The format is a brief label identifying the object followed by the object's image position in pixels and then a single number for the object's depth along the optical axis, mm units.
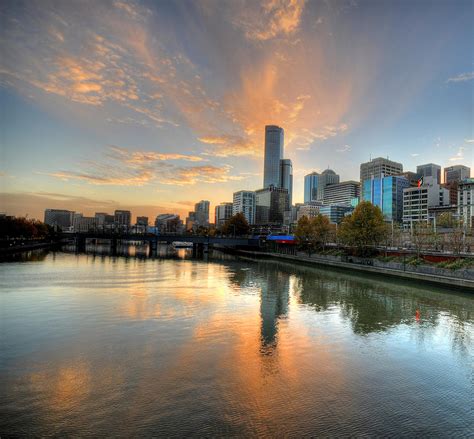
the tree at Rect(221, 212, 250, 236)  169500
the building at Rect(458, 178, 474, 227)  155375
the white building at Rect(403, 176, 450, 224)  182000
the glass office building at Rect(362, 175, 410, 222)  196450
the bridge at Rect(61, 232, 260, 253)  126812
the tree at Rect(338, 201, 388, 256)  76750
